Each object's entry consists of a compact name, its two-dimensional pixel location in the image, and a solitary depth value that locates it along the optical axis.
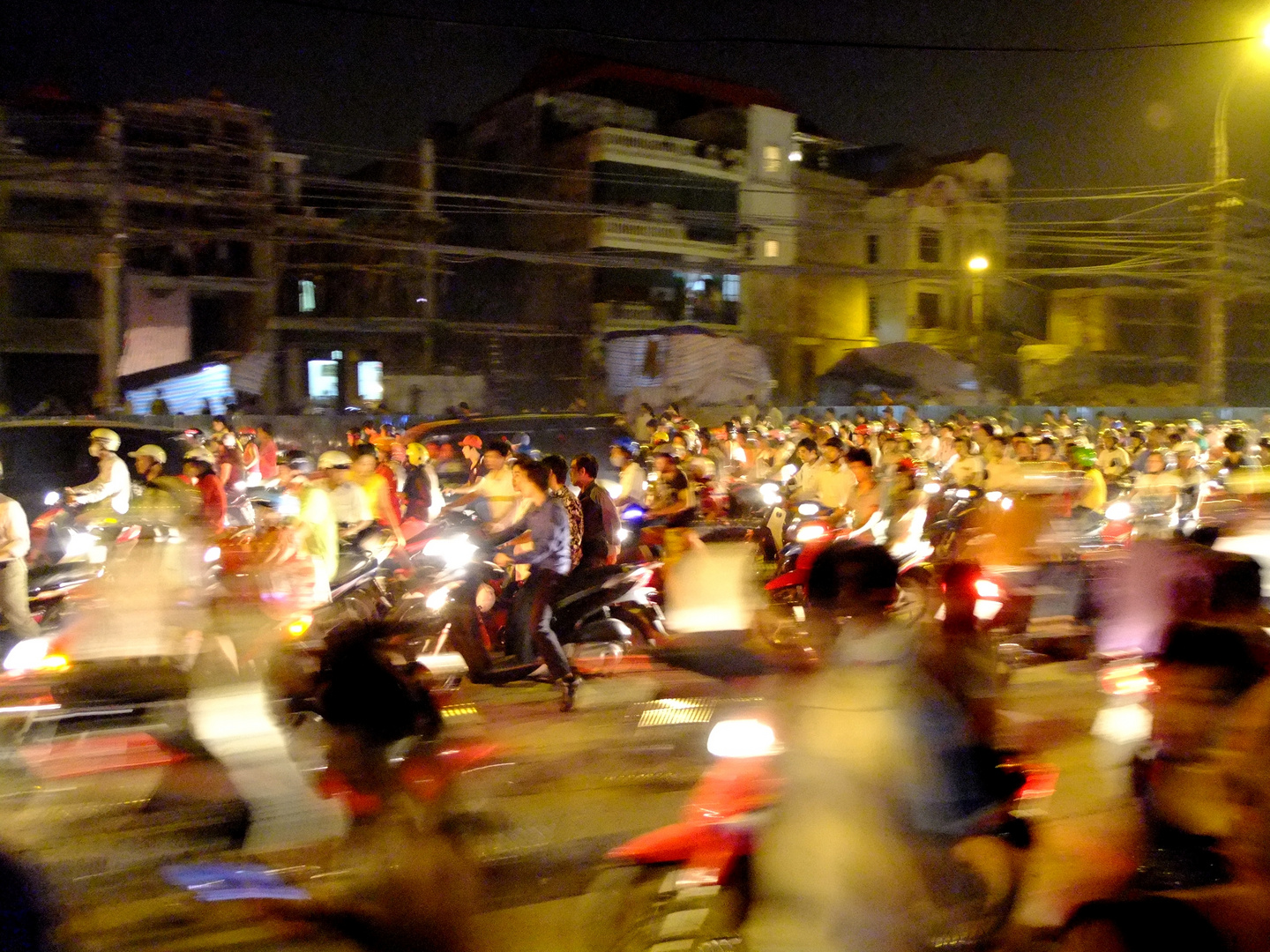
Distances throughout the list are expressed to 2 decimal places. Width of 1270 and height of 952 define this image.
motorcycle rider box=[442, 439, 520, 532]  10.28
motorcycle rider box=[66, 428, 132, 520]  10.36
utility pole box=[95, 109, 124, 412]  19.55
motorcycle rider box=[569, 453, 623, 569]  8.62
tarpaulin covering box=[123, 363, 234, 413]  31.53
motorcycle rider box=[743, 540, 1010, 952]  2.99
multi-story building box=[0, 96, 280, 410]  31.17
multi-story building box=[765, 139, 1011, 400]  42.12
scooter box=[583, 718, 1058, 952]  3.62
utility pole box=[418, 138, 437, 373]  33.79
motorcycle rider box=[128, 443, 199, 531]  7.29
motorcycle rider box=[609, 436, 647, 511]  11.42
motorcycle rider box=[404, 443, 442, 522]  11.23
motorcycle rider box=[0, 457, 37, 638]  7.67
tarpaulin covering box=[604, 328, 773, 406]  32.81
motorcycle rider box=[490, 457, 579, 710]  7.82
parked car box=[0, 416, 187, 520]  11.74
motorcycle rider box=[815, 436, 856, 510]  11.79
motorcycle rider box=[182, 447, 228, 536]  9.61
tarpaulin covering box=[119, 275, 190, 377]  31.98
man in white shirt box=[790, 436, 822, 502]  12.37
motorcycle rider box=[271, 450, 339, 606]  7.37
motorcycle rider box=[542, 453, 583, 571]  8.38
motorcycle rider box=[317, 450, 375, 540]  9.30
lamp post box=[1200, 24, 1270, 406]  21.16
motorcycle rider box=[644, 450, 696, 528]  8.92
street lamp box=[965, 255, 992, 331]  45.34
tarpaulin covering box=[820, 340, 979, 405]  37.75
